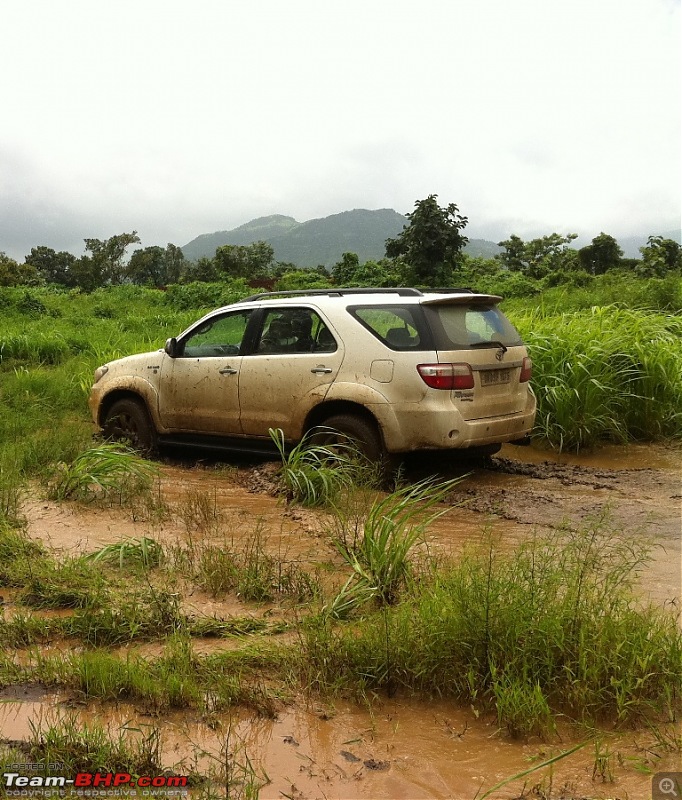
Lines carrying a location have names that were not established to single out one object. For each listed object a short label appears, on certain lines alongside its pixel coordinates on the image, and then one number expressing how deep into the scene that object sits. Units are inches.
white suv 242.8
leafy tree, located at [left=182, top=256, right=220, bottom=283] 1544.0
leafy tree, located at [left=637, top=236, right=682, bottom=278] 925.8
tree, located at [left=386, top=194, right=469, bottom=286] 898.1
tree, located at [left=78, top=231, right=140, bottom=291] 2265.0
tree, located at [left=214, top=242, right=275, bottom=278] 1657.2
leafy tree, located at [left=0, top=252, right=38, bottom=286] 1498.5
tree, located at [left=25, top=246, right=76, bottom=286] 2250.2
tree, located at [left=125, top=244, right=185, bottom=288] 2404.0
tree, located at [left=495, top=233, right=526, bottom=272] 1509.6
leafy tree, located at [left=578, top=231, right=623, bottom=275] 1274.6
